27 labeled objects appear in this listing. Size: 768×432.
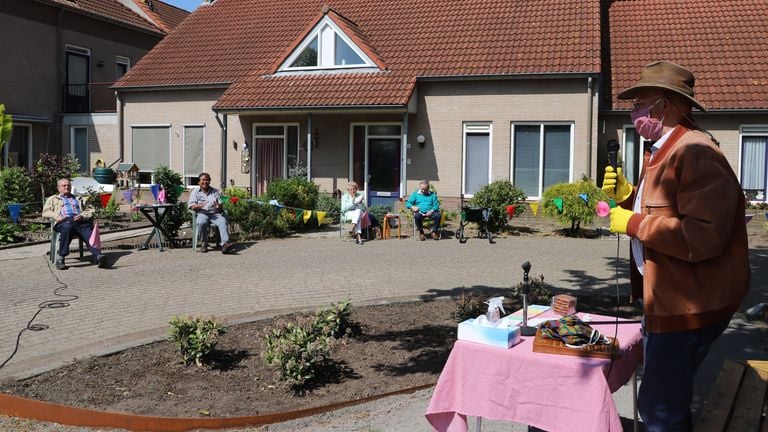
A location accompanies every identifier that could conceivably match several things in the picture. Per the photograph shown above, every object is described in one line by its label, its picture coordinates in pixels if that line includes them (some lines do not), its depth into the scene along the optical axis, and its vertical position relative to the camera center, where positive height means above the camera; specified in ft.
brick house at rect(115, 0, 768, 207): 57.21 +9.33
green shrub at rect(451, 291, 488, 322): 23.71 -3.67
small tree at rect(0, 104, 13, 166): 57.67 +5.97
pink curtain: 66.39 +3.79
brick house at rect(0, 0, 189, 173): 77.00 +14.58
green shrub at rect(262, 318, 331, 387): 18.30 -4.17
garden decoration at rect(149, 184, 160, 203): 44.83 +0.63
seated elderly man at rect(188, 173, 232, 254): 41.91 -0.71
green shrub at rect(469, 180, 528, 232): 49.32 +0.20
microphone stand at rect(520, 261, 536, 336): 13.34 -2.25
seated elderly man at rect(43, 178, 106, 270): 36.73 -1.16
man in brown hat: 10.23 -0.62
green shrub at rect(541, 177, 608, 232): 48.93 +0.05
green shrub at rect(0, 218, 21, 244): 44.52 -2.30
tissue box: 12.45 -2.41
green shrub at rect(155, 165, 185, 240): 43.91 -1.04
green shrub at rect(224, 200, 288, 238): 46.80 -1.31
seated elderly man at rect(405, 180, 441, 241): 48.39 -0.43
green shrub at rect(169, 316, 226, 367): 19.89 -4.04
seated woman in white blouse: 46.78 -0.53
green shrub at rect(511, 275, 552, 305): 25.54 -3.41
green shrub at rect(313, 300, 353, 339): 21.31 -3.76
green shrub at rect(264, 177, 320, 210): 51.11 +0.54
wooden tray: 11.92 -2.54
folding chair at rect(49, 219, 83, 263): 37.27 -2.42
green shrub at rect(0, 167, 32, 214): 55.36 +0.79
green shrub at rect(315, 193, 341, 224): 57.53 -0.51
